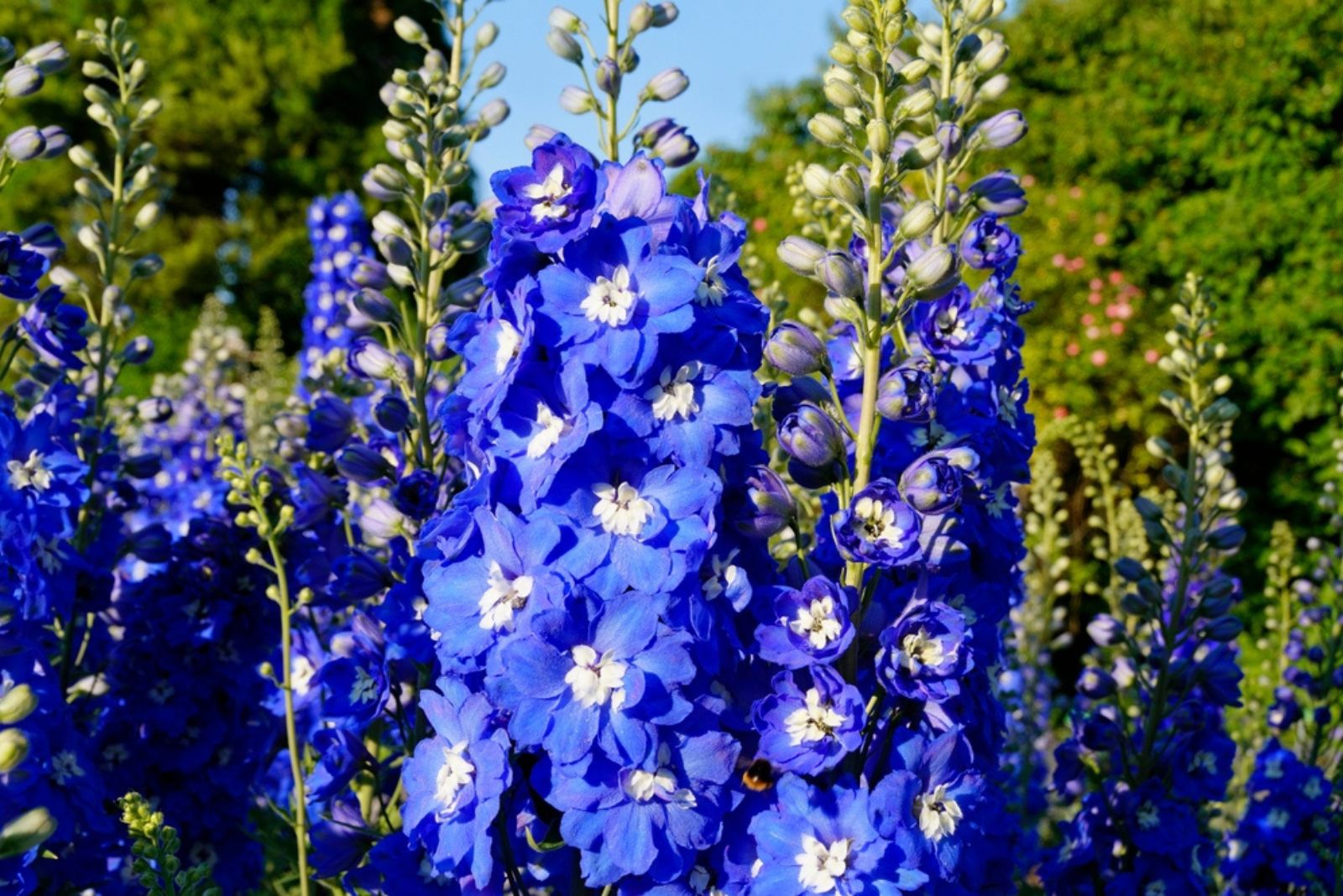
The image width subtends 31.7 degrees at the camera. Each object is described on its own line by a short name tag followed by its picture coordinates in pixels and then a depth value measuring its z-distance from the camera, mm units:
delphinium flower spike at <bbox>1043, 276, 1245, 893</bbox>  1151
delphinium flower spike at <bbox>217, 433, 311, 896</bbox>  1027
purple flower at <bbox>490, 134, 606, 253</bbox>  902
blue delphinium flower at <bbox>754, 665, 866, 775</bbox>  879
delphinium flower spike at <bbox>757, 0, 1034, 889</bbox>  904
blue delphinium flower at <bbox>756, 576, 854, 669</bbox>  882
